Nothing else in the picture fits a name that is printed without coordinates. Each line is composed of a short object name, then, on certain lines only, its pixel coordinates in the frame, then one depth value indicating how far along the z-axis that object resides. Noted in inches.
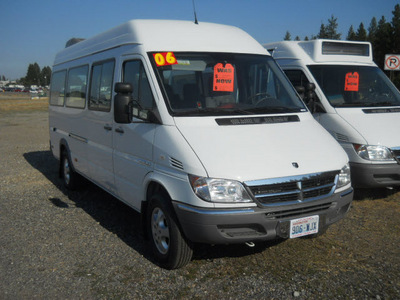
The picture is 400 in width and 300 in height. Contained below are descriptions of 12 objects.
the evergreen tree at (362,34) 2668.3
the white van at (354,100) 244.4
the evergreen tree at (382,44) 2181.3
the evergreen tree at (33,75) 6240.2
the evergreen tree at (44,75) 6161.9
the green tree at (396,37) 2144.4
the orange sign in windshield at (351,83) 290.8
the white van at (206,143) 154.2
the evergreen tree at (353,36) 2842.3
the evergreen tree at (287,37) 4334.6
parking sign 509.1
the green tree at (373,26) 3608.0
